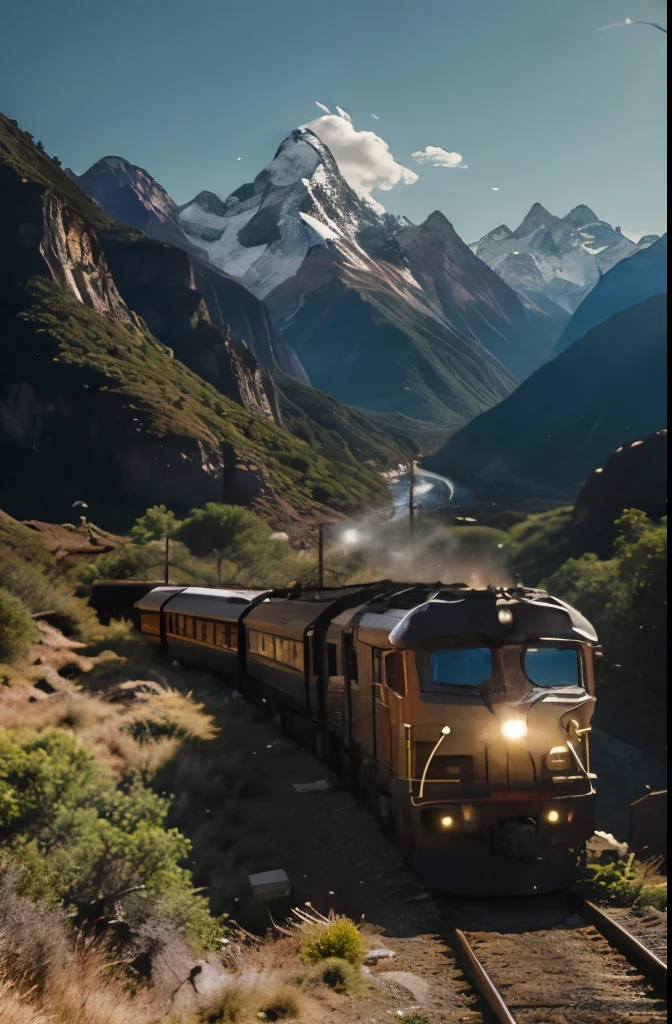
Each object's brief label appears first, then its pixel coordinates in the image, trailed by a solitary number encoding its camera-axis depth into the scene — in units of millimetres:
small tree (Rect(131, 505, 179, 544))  99062
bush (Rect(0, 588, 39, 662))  31938
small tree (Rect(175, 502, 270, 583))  100375
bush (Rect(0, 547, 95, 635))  46938
